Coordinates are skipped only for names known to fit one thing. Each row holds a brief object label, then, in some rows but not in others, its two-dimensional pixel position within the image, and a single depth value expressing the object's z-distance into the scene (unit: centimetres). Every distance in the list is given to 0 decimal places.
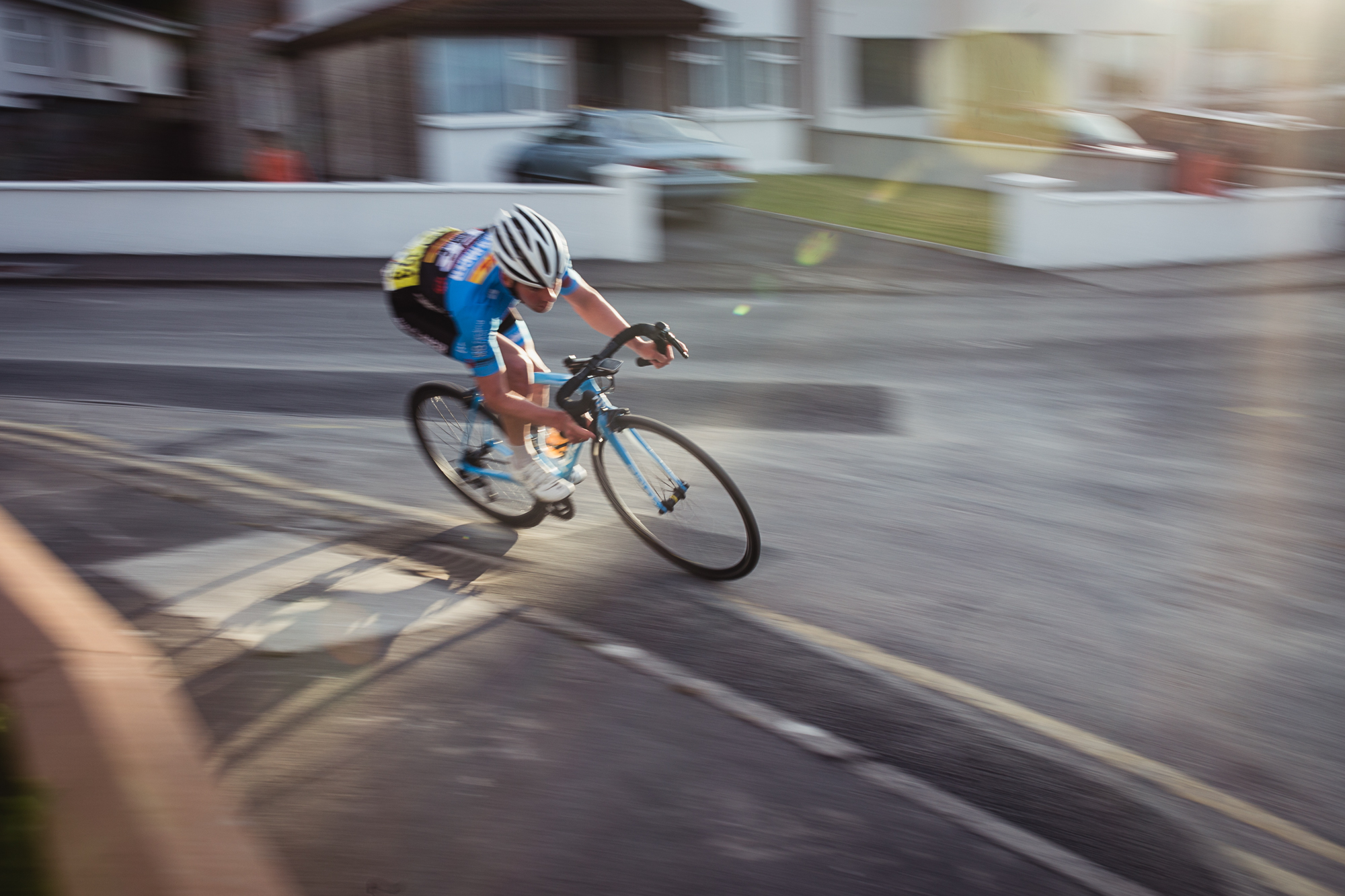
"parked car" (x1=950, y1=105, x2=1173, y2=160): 2066
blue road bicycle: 484
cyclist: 457
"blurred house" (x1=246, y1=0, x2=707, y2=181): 2092
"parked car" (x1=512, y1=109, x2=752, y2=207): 1517
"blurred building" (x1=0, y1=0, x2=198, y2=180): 2173
